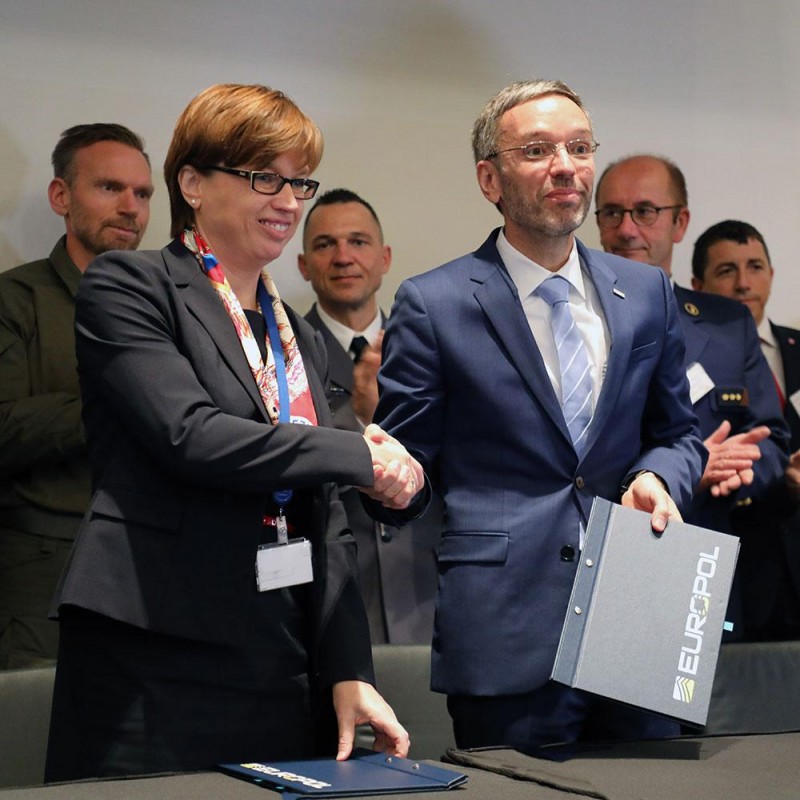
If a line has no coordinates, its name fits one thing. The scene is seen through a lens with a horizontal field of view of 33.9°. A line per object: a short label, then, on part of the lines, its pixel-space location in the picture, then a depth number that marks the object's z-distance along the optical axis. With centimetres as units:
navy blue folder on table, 158
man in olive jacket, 333
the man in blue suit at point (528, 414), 224
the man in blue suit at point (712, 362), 327
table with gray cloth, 159
